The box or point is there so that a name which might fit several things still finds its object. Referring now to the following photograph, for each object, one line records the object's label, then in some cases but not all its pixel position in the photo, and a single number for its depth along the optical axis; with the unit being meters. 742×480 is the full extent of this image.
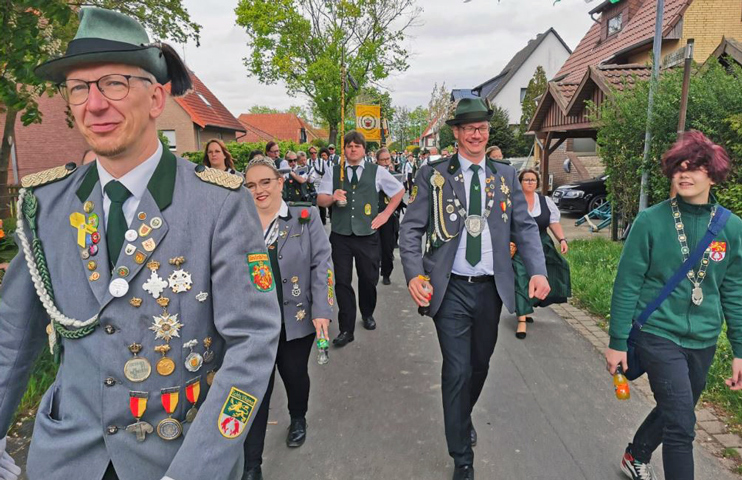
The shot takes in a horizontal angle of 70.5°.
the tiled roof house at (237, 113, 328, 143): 79.00
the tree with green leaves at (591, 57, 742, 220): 7.86
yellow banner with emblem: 20.16
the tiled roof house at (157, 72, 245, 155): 32.50
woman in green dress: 3.94
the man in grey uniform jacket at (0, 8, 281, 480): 1.45
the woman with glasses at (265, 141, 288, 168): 9.40
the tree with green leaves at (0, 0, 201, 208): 4.37
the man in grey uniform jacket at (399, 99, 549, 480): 3.22
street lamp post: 8.21
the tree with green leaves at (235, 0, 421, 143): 29.89
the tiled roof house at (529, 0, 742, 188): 13.47
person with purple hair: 2.69
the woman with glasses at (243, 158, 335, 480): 3.42
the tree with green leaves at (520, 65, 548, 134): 37.22
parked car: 16.08
